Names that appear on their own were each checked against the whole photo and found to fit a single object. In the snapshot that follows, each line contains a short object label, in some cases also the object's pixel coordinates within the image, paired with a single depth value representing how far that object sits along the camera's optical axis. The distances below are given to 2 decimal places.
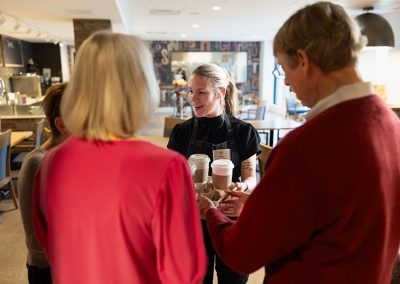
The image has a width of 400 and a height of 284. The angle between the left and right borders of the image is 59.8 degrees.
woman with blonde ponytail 1.72
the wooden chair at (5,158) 3.81
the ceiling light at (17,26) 7.11
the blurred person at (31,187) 1.32
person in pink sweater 0.83
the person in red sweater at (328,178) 0.82
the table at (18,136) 4.41
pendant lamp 4.51
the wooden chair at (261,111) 7.67
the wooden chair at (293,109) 9.99
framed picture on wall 10.18
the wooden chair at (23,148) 4.51
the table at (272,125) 5.09
